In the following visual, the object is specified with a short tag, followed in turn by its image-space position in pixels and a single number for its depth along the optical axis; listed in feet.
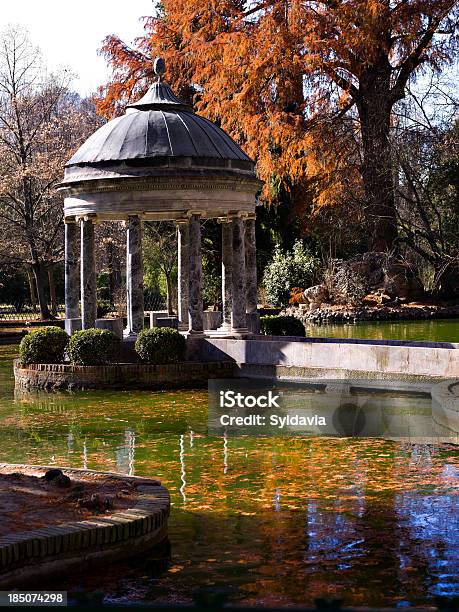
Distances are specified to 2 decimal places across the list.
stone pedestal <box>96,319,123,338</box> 77.20
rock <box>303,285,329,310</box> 139.95
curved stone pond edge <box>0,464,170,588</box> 23.86
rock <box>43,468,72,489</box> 30.83
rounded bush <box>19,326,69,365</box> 74.90
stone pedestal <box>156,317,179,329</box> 90.26
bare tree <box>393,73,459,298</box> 111.55
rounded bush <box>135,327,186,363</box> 72.54
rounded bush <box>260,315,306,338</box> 82.69
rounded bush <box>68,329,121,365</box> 72.54
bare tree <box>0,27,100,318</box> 136.46
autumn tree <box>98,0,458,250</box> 116.37
